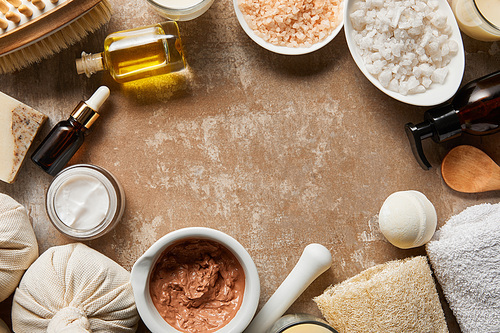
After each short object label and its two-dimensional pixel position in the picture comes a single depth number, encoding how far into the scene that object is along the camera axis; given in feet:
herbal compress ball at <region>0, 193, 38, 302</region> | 2.07
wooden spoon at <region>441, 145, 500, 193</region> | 2.22
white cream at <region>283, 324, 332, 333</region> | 1.98
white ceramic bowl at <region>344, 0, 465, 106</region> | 2.16
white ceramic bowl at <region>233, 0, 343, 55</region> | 2.17
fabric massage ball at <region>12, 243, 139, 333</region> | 2.03
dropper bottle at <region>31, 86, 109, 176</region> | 2.16
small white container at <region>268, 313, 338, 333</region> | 1.98
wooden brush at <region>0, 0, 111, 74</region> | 2.07
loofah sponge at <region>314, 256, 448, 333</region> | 2.10
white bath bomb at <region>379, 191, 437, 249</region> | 2.11
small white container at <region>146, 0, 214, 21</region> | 2.09
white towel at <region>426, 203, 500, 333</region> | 2.11
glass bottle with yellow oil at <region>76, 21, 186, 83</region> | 2.16
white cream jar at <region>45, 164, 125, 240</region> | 2.12
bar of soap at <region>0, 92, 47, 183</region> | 2.15
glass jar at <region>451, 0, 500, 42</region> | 2.13
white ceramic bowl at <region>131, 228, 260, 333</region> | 1.99
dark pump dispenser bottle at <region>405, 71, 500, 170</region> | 2.15
